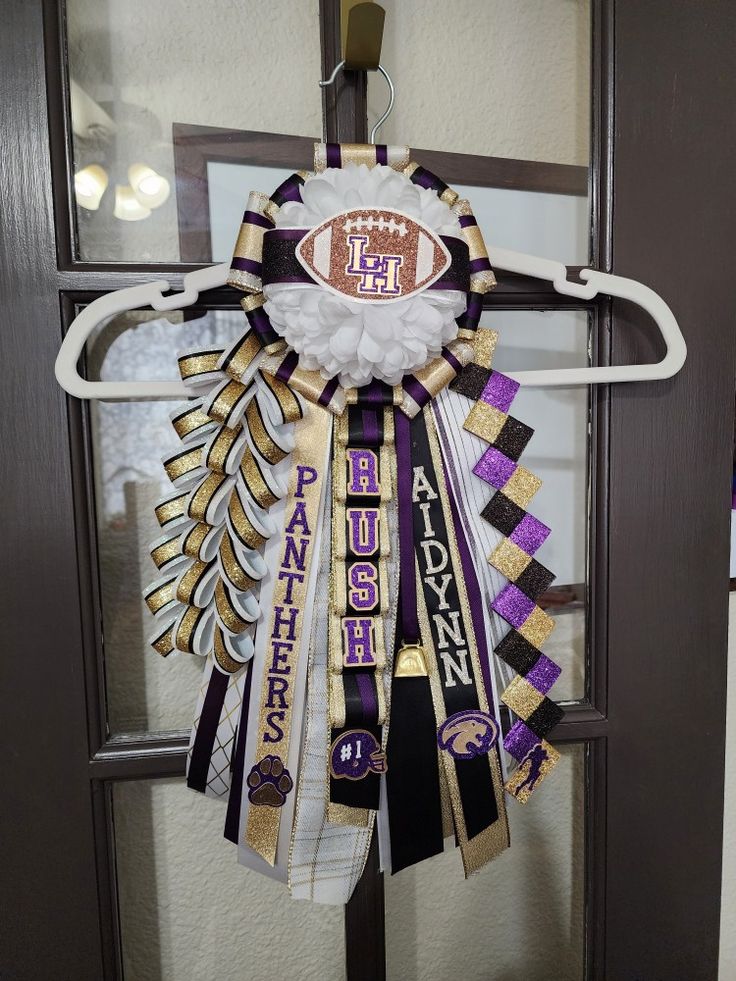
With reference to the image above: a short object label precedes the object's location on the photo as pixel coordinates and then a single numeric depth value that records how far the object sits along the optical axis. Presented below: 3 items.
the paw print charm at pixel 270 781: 0.47
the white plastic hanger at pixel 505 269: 0.46
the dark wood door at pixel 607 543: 0.53
